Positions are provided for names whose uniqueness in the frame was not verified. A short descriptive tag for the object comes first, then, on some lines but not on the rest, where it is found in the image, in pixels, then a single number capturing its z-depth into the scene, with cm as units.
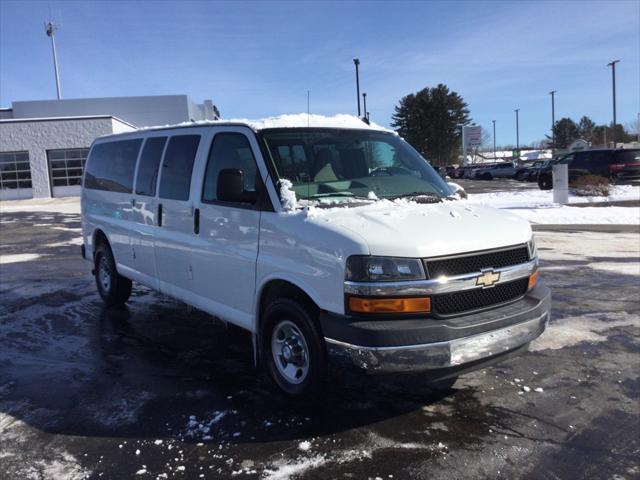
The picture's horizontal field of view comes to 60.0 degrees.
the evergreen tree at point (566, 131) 10512
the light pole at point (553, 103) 7538
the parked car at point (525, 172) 4553
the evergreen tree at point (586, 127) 10388
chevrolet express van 343
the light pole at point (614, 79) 4919
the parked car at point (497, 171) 5341
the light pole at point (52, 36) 5668
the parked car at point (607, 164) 2322
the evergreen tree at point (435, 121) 7481
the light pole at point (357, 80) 2872
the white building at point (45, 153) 3447
